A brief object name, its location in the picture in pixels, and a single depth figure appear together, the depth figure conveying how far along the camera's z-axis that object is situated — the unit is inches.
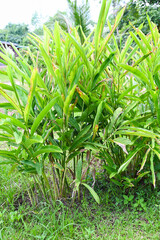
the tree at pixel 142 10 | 320.2
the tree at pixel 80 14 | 308.7
